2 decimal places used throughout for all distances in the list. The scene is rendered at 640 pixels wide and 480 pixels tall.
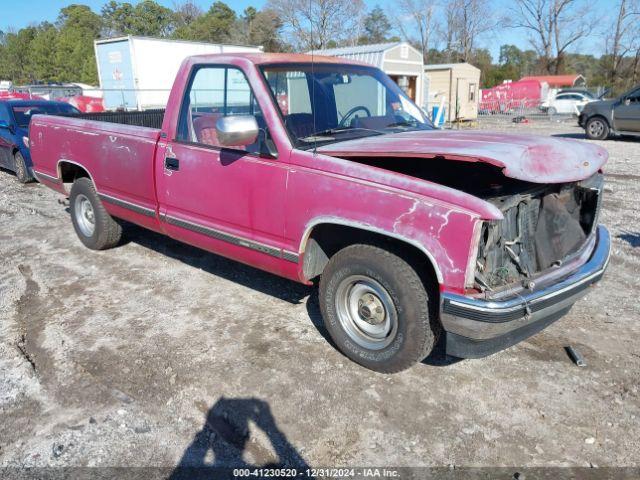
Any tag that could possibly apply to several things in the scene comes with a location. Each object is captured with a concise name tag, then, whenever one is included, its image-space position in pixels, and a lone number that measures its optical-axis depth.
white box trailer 21.61
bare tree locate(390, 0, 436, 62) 60.97
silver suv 15.23
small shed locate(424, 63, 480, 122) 28.61
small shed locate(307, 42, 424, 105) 21.86
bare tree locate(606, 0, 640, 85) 52.63
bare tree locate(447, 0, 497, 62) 63.16
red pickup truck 2.90
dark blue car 9.78
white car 31.50
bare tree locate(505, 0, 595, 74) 57.90
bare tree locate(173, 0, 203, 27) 71.00
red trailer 34.25
